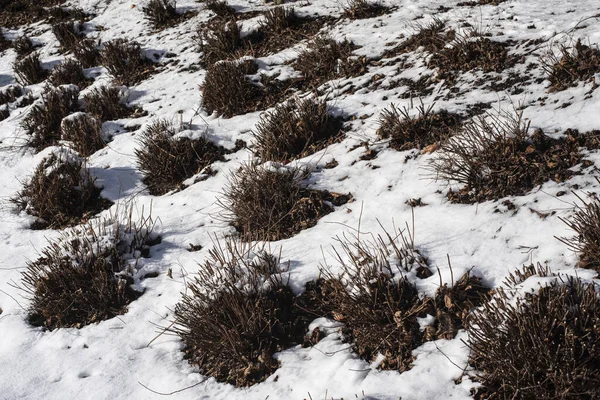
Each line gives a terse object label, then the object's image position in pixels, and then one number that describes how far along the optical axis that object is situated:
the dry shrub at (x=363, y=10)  5.98
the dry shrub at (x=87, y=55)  6.91
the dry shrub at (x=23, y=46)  7.72
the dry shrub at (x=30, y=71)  6.86
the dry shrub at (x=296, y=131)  4.20
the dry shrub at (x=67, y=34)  7.51
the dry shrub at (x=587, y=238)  2.37
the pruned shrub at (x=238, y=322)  2.61
